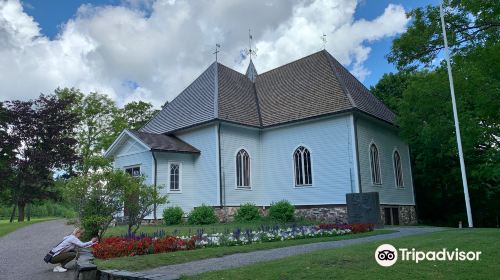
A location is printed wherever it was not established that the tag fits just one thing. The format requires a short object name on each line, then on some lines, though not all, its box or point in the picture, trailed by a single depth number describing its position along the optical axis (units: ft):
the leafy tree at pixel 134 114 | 135.33
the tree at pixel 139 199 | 40.93
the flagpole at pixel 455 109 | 50.21
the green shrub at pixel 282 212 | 66.28
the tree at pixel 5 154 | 103.04
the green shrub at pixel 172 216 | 65.41
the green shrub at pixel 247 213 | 65.96
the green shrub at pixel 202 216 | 63.98
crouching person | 29.30
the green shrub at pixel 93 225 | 38.27
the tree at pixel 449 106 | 47.57
